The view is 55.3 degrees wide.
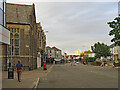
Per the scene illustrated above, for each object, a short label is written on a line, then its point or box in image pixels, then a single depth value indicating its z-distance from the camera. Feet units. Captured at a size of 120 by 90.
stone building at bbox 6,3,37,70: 60.98
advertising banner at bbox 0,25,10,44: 33.41
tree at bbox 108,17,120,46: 64.87
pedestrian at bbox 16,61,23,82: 29.27
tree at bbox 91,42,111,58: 168.46
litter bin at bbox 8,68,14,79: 32.97
